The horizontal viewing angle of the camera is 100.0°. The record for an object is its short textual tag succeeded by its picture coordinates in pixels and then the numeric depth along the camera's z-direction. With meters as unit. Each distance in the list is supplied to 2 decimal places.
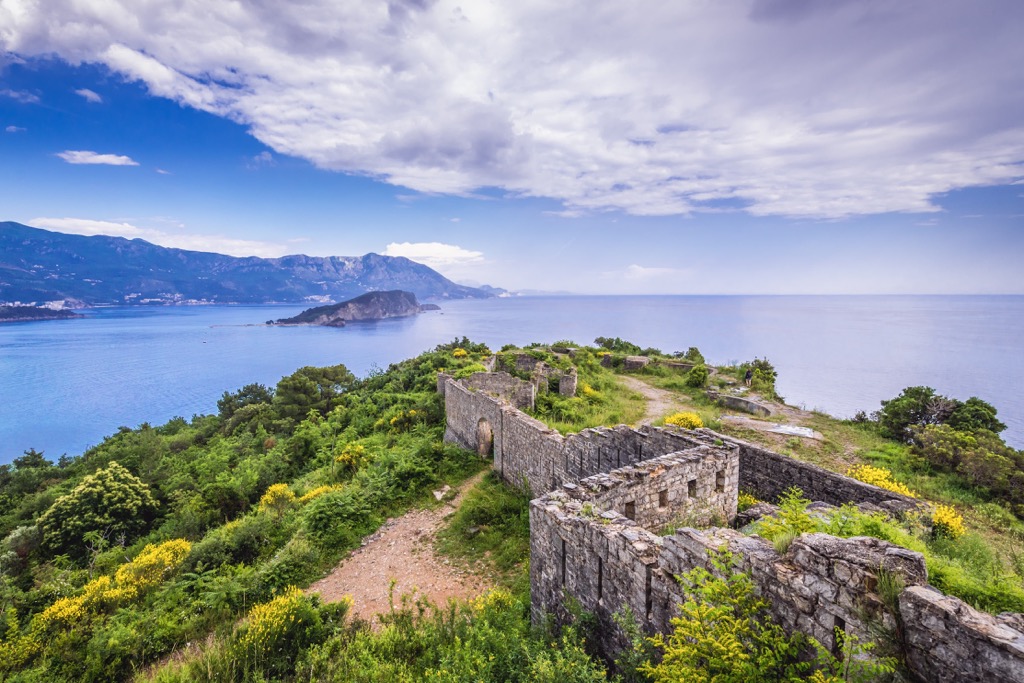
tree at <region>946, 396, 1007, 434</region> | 14.23
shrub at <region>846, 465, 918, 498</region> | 8.66
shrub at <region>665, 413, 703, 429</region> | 14.41
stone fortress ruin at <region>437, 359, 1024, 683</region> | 2.90
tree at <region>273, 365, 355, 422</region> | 32.09
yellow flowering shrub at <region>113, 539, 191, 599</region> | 10.06
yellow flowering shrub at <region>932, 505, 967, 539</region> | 6.43
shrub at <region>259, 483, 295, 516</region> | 13.98
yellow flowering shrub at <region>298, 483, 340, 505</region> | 13.62
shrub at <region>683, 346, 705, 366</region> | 31.31
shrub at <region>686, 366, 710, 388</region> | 23.78
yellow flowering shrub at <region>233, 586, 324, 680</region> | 6.73
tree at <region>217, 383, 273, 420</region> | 38.47
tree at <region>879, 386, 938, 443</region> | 15.31
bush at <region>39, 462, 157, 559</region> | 14.87
